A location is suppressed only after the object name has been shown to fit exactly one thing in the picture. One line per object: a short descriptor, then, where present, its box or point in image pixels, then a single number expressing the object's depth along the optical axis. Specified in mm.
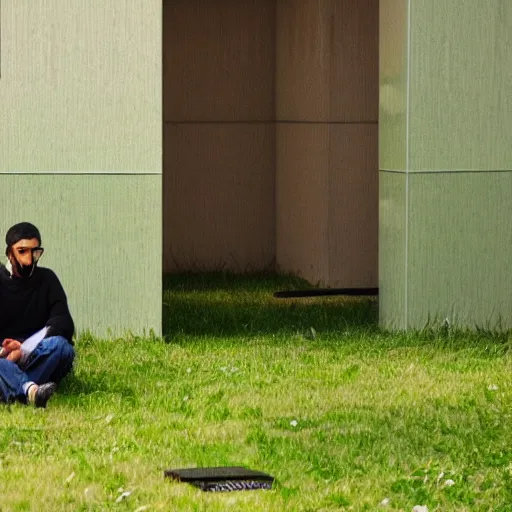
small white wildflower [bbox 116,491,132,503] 13131
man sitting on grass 17226
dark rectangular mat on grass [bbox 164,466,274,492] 13577
